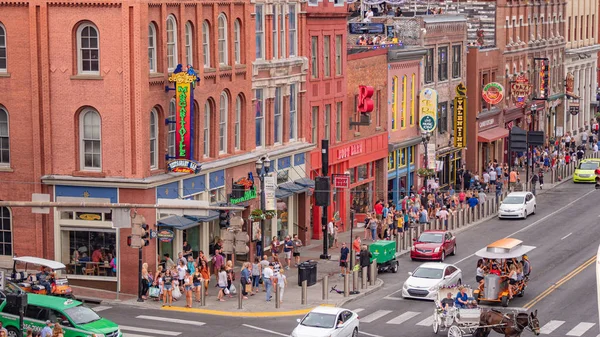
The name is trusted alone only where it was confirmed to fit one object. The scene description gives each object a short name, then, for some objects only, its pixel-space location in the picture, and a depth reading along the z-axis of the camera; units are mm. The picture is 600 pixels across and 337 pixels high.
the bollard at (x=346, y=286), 55750
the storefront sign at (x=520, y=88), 103500
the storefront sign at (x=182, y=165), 55906
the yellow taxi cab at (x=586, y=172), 93938
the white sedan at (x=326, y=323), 45469
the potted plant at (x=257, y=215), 58969
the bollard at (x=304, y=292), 53991
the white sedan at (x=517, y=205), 78250
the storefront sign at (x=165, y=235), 53812
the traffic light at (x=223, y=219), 46094
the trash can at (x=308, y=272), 57175
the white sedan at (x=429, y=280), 54812
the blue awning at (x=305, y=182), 68875
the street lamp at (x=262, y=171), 58625
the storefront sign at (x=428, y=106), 84500
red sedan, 63781
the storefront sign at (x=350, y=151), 74406
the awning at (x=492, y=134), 97625
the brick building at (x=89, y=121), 54312
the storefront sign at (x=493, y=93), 95062
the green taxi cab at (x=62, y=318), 44906
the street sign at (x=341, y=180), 68644
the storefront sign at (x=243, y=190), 61875
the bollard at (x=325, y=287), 54938
